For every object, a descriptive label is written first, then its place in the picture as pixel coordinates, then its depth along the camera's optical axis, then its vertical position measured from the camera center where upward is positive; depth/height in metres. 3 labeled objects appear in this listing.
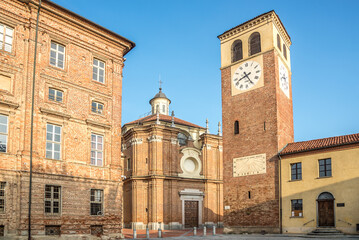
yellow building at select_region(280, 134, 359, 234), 25.11 -1.08
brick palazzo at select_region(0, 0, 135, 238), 18.97 +2.60
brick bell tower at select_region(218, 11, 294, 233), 30.00 +4.32
